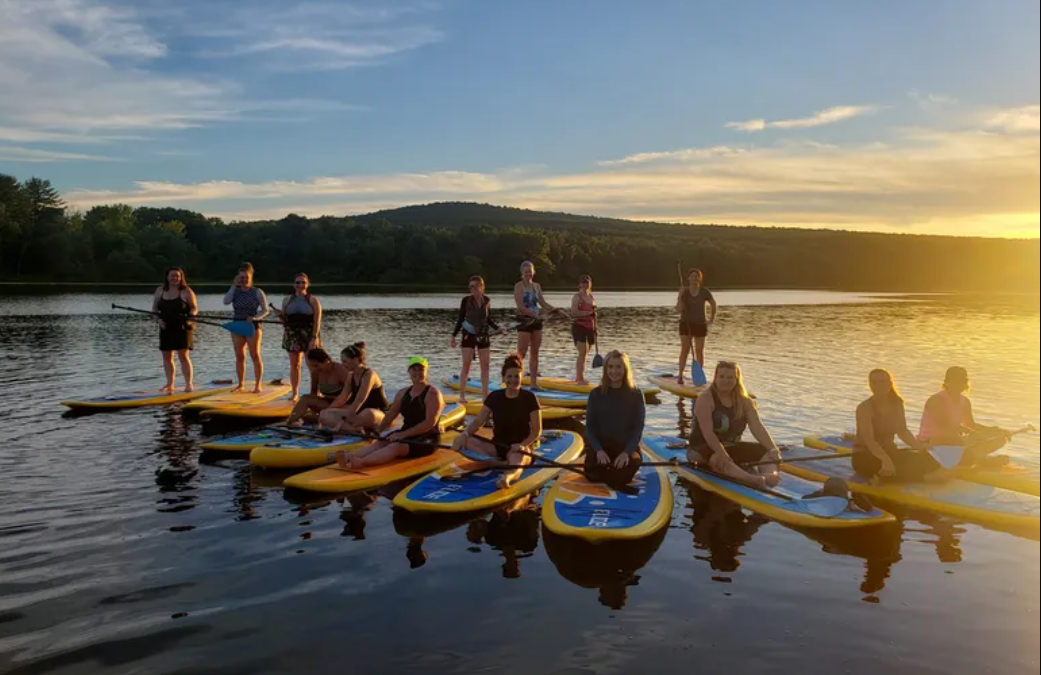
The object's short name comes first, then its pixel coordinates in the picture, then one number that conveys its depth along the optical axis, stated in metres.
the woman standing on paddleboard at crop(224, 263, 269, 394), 14.20
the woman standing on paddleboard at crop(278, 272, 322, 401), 13.78
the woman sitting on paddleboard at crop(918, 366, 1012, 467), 9.50
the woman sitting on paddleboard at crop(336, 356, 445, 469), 9.85
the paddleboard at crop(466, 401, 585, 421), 13.71
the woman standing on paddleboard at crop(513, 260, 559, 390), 14.51
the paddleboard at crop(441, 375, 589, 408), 14.75
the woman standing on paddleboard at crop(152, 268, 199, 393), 14.10
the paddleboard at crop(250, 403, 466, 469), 10.20
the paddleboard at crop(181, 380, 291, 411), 13.66
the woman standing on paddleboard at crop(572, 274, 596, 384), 15.86
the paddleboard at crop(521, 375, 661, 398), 15.95
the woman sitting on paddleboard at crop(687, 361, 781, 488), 8.83
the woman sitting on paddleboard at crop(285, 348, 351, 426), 11.53
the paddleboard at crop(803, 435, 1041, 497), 8.51
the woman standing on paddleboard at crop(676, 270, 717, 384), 16.70
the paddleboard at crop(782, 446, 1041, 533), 7.91
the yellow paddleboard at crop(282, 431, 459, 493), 9.08
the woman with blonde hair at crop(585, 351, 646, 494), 8.75
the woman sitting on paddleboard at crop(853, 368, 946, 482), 8.88
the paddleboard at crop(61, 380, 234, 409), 14.10
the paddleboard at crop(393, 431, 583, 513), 8.39
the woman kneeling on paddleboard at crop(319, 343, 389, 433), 10.94
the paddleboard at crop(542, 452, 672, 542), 7.34
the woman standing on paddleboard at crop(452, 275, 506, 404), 13.69
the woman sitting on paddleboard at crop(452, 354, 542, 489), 9.30
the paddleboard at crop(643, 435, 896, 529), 7.86
